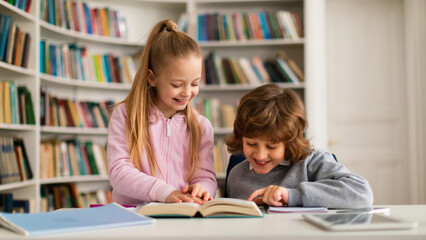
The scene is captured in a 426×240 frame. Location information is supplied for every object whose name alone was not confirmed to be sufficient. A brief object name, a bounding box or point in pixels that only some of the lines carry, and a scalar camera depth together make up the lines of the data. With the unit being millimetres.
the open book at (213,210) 1165
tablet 947
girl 1728
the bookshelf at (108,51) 3449
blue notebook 963
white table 916
